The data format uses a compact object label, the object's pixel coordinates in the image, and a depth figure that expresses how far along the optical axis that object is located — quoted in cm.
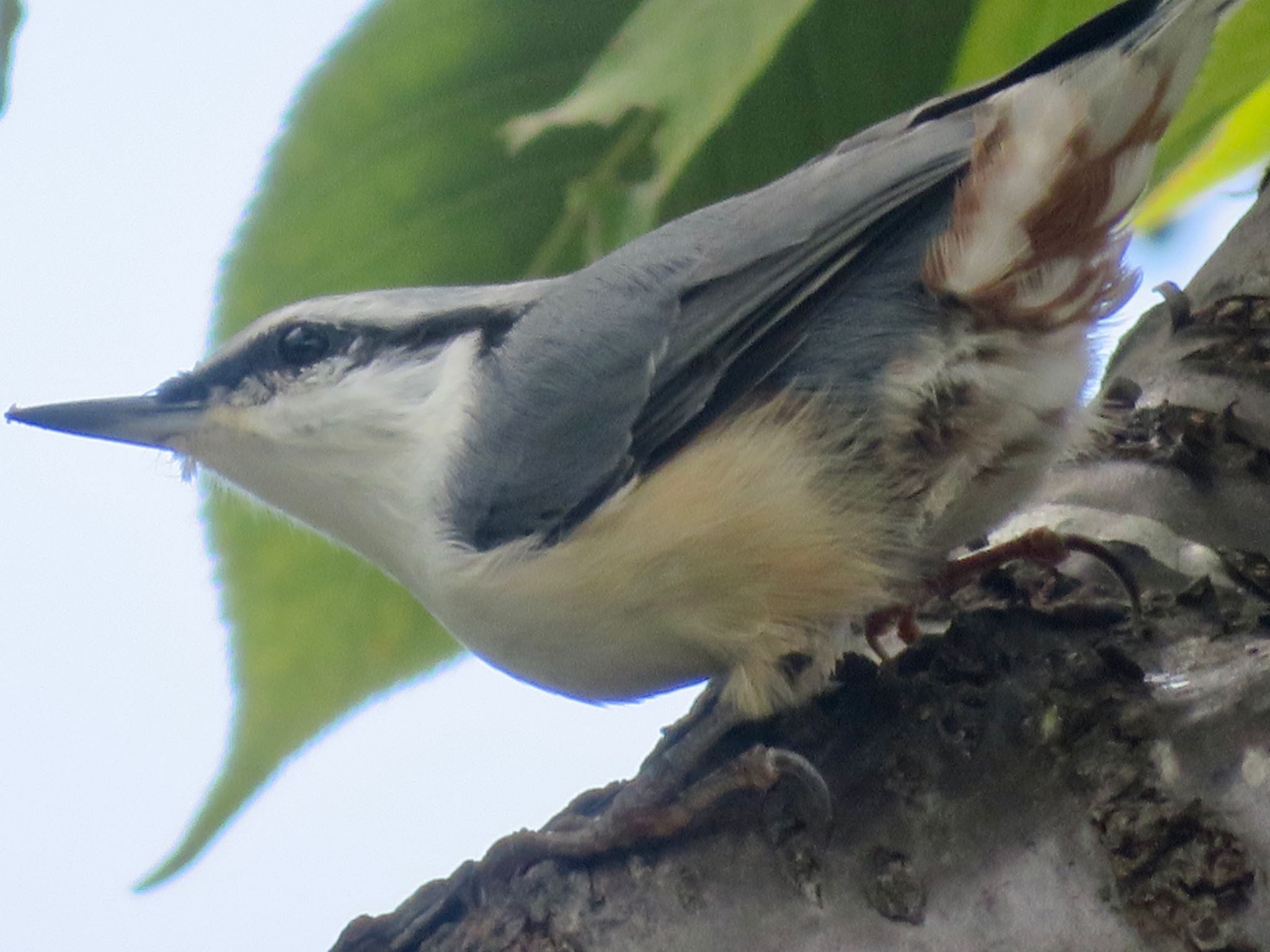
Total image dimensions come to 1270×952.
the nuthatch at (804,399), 294
